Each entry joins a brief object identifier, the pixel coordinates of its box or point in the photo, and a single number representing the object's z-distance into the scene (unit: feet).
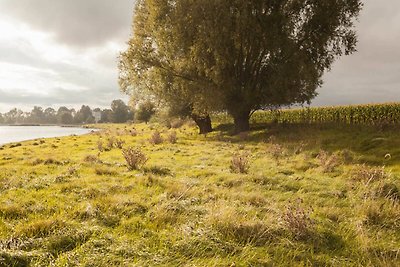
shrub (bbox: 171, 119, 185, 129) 163.96
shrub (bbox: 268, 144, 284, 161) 55.32
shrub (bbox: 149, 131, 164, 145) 87.45
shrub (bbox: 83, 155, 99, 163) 53.84
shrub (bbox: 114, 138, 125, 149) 75.29
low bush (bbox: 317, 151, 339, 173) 43.19
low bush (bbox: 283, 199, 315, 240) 20.33
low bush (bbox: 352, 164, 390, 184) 33.88
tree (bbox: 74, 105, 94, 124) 631.97
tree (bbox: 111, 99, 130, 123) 547.08
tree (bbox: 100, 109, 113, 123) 559.14
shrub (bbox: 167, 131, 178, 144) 88.91
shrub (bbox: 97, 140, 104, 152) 75.46
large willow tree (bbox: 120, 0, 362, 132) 82.89
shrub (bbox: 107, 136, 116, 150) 79.27
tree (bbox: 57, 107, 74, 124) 644.27
